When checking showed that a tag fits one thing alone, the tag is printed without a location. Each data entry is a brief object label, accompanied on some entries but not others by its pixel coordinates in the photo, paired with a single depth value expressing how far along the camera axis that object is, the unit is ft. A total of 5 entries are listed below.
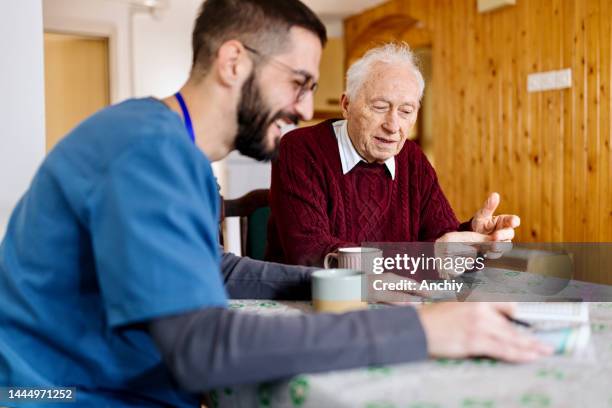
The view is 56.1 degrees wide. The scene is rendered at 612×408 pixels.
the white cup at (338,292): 3.01
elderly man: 5.52
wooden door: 15.31
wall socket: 11.81
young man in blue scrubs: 2.07
